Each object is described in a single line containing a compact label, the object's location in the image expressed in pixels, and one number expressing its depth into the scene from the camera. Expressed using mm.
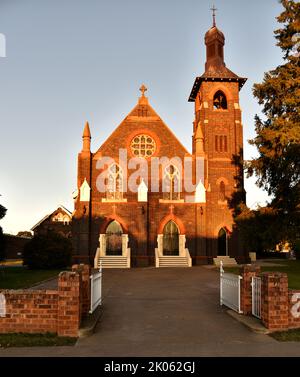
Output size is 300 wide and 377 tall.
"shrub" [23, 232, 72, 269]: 28672
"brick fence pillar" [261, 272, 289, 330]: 9367
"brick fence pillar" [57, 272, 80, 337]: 8828
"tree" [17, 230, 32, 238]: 100688
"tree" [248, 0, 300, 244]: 22922
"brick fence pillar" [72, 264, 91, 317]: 10438
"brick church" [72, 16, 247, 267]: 32719
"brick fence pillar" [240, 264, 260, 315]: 11172
